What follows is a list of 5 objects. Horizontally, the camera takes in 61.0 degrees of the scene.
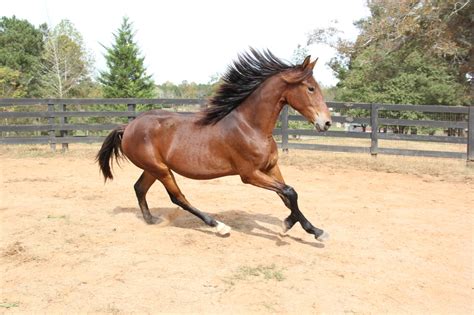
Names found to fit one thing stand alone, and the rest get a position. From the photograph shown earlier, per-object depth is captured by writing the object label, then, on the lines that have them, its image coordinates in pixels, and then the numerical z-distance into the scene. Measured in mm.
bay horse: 4332
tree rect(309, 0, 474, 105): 15320
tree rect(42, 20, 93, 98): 30047
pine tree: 29797
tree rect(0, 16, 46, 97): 38719
